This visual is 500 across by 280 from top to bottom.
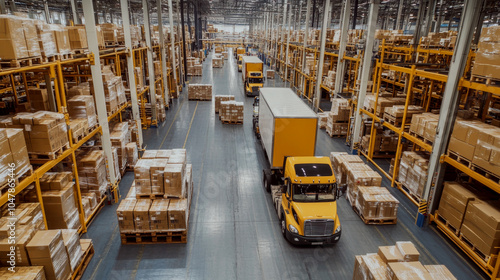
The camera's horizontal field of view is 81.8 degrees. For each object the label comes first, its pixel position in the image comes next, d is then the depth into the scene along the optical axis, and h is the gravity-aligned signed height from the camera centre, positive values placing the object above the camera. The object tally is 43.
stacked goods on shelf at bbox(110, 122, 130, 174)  10.27 -3.28
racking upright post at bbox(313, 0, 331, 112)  17.42 -0.67
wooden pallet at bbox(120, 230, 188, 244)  7.19 -4.56
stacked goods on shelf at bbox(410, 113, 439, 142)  8.23 -2.01
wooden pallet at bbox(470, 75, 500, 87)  6.40 -0.52
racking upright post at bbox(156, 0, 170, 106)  18.17 -0.72
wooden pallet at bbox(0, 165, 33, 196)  4.90 -2.30
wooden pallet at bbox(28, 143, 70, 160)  6.10 -2.27
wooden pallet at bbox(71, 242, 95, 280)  5.99 -4.59
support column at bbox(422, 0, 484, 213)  6.79 -1.15
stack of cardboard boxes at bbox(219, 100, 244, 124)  16.56 -3.43
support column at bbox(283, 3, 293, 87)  27.49 +1.26
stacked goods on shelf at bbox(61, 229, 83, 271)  5.68 -3.87
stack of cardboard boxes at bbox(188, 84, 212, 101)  22.19 -3.17
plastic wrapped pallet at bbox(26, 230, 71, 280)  4.89 -3.45
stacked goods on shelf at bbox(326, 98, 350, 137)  14.54 -3.17
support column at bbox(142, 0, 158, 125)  14.72 -0.87
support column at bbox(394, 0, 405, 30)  20.93 +2.91
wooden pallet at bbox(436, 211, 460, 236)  7.20 -4.32
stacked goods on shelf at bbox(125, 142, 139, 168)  10.92 -3.91
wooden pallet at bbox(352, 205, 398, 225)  8.26 -4.62
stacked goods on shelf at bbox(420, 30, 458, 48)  12.56 +0.68
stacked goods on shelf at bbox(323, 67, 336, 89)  17.28 -1.58
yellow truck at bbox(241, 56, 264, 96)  24.06 -2.13
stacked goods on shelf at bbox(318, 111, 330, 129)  16.48 -3.76
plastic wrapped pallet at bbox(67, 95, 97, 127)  7.78 -1.61
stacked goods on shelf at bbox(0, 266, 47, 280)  4.56 -3.54
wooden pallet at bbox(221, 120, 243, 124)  17.02 -4.08
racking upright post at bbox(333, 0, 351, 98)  15.15 -0.50
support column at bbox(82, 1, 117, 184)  7.53 -1.09
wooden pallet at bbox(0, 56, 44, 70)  5.31 -0.33
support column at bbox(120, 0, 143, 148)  10.77 -0.81
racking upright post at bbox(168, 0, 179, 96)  20.77 +0.01
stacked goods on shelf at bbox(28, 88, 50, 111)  7.08 -1.29
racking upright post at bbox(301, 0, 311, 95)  21.88 +0.20
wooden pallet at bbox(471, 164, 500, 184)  6.26 -2.54
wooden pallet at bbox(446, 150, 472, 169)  6.92 -2.48
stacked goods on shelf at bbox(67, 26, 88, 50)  7.52 +0.21
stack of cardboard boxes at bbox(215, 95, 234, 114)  18.95 -3.10
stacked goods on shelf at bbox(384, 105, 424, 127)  9.80 -1.96
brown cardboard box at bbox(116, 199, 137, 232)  6.99 -3.94
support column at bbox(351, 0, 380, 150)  11.33 -0.42
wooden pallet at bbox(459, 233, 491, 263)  6.27 -4.29
